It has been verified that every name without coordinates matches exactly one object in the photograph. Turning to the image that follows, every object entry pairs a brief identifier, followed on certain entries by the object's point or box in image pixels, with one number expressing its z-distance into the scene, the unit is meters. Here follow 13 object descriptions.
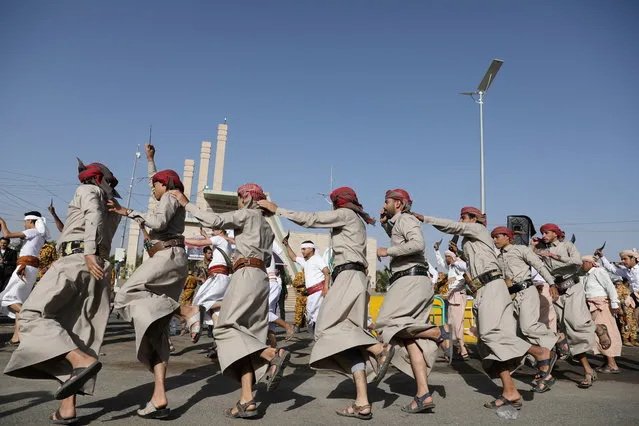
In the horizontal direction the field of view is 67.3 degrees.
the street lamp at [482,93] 13.76
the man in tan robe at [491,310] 4.73
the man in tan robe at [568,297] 6.45
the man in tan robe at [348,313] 4.26
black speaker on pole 8.93
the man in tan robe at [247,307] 4.07
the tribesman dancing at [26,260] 7.82
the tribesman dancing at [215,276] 7.51
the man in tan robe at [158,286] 4.00
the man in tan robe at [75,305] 3.57
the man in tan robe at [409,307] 4.68
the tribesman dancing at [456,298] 8.27
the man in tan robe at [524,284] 5.66
